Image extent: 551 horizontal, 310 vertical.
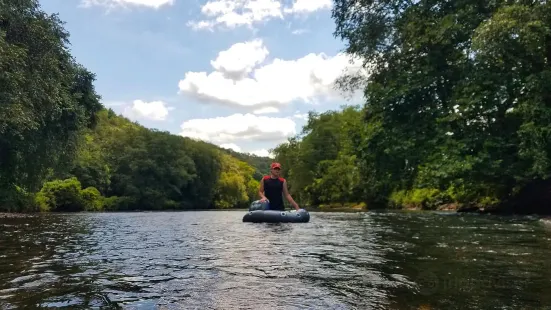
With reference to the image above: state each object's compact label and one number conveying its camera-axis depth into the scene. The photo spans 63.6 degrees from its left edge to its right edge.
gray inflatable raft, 14.91
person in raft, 15.39
